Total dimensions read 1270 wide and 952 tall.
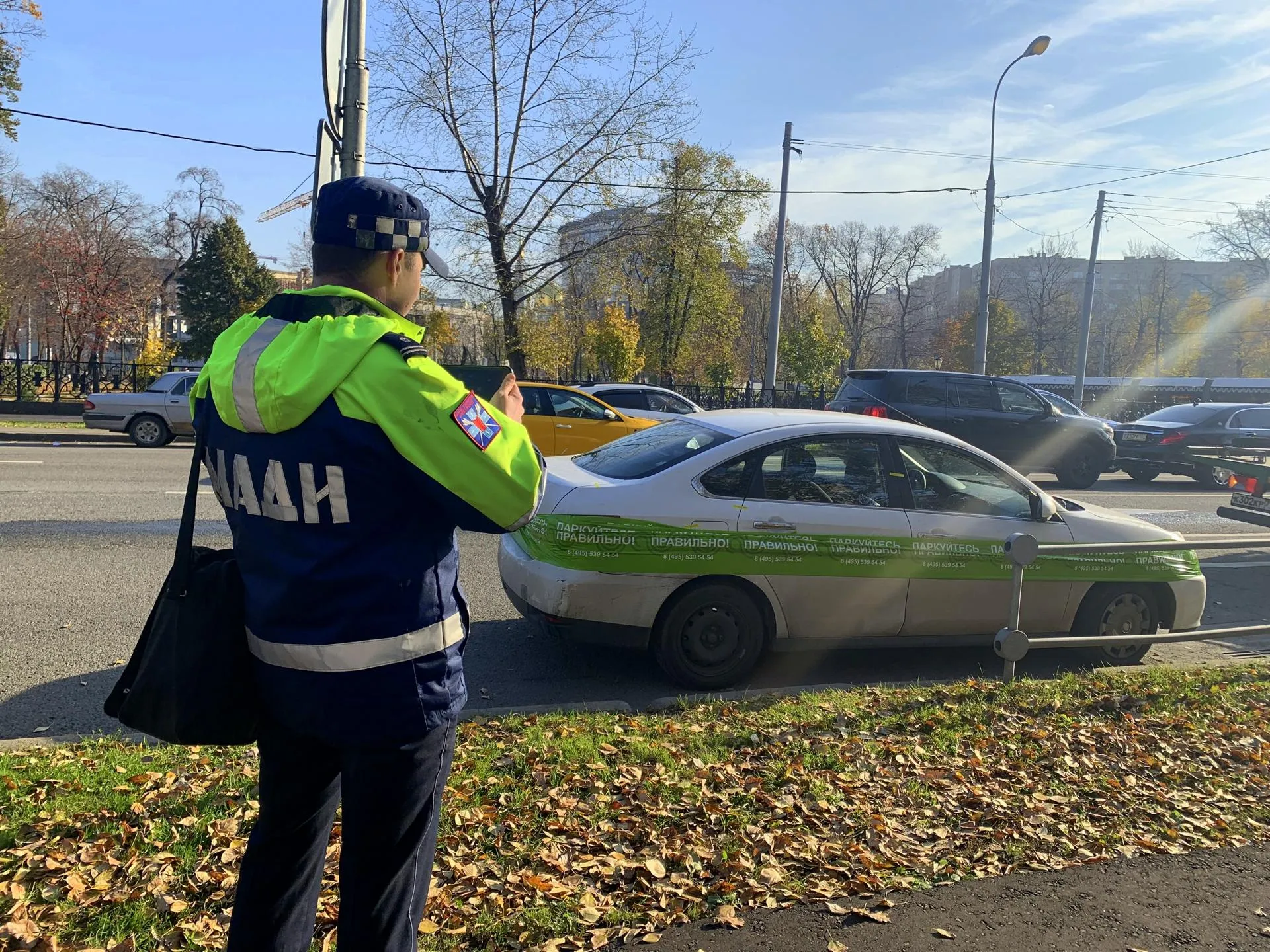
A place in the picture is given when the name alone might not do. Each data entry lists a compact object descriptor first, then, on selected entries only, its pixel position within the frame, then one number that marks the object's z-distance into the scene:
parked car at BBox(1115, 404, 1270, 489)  17.30
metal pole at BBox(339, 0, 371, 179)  6.00
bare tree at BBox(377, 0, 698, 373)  25.03
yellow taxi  14.95
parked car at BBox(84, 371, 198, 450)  18.59
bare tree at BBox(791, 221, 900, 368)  75.25
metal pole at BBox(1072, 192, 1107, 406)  33.06
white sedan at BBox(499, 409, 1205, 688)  5.32
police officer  1.69
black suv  15.73
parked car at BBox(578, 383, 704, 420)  17.27
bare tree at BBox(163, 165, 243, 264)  55.47
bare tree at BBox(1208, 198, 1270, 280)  52.44
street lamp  25.27
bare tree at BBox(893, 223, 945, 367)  74.44
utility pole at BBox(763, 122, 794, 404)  27.08
